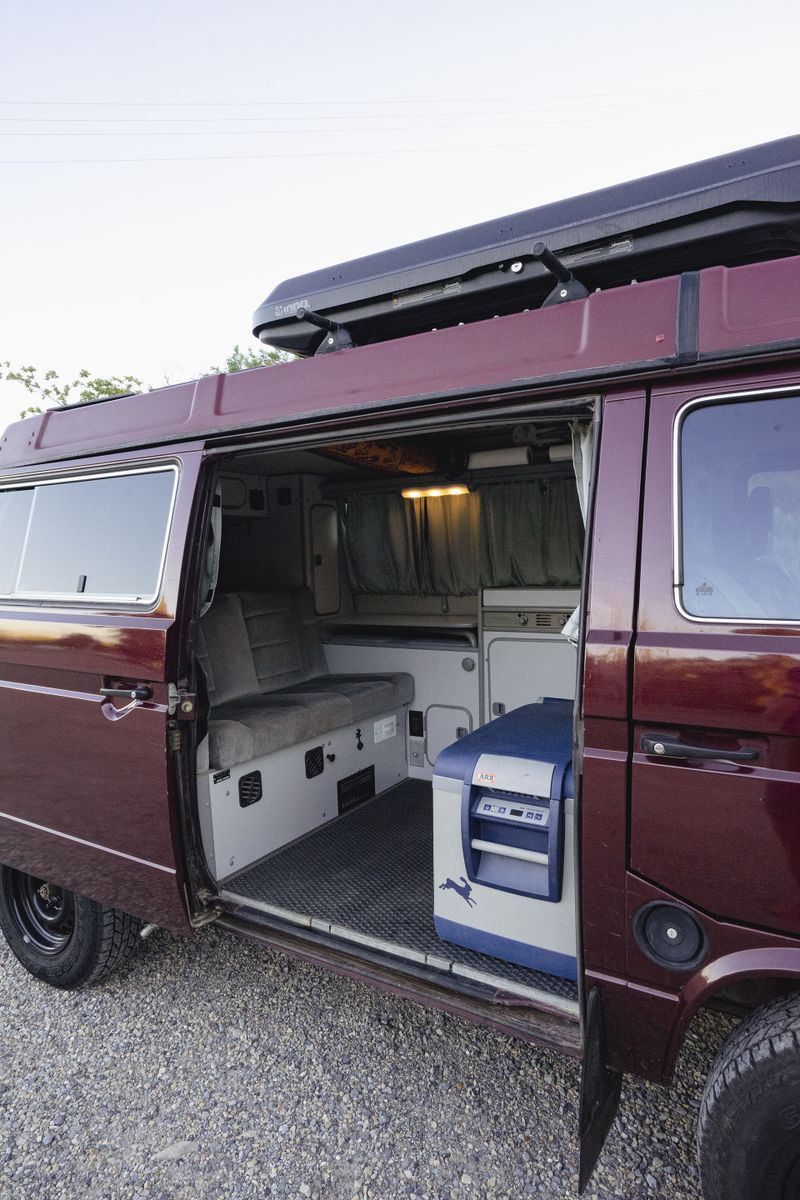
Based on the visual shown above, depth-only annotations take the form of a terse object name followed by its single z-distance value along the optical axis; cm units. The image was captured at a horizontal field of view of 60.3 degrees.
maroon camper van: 149
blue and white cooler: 202
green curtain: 390
